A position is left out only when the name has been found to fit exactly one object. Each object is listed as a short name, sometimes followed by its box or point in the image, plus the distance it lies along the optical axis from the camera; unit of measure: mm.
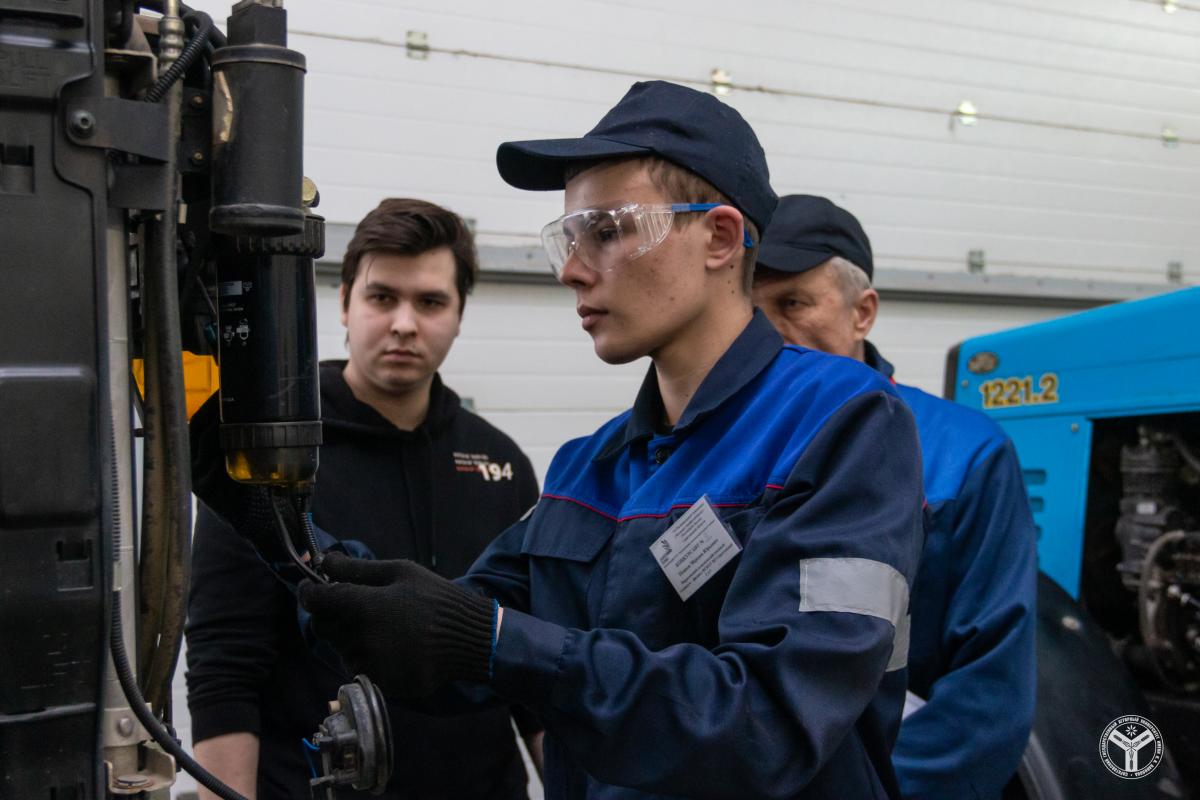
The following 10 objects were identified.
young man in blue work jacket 1415
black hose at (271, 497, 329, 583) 1594
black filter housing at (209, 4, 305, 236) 1351
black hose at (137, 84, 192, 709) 1378
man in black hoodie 2518
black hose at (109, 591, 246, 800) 1275
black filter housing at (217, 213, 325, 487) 1501
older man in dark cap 2170
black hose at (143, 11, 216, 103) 1297
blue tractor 2705
